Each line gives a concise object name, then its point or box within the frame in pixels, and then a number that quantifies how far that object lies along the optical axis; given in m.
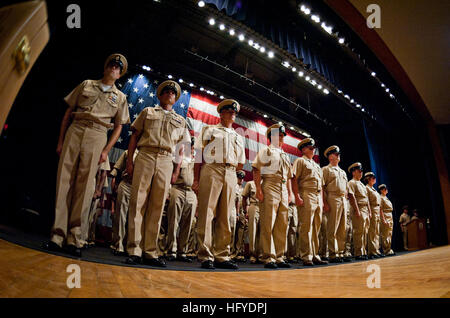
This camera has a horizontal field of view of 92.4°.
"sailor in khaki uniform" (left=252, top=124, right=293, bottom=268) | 2.63
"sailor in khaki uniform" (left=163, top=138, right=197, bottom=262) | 3.37
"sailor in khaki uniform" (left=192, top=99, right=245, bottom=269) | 2.12
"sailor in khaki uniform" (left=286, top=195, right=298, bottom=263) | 5.04
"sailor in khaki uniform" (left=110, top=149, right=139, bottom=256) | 3.23
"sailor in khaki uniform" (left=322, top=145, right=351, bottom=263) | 3.71
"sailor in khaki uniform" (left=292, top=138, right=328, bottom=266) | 3.10
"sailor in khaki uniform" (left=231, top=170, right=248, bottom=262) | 4.94
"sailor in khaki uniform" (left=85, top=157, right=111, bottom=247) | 3.52
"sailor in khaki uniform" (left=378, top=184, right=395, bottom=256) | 5.90
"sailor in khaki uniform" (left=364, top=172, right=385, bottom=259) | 5.17
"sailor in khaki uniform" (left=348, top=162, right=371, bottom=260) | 4.50
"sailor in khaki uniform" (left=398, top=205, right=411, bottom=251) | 8.30
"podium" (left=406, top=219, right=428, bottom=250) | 7.68
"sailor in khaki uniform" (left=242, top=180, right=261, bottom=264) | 4.22
